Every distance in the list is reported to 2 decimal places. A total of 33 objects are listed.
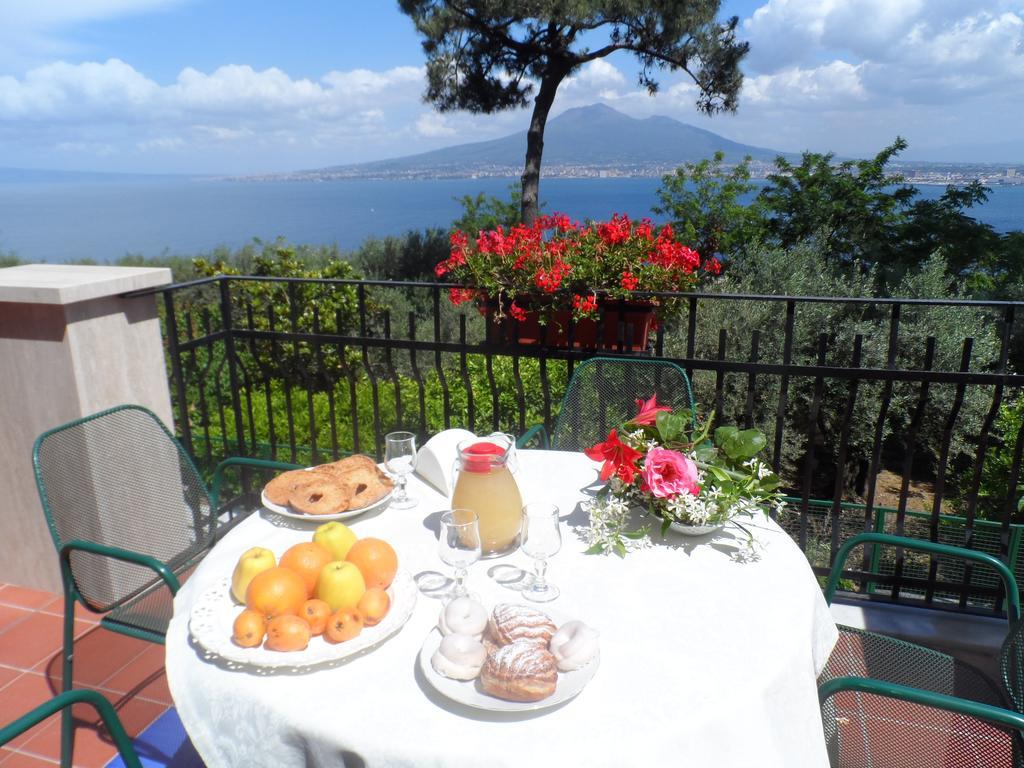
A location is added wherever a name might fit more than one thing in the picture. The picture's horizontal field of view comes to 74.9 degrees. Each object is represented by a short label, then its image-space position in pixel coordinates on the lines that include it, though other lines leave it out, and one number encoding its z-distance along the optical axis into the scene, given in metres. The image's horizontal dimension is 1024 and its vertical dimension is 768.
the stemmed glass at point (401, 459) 1.79
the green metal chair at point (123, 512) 1.92
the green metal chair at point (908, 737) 1.51
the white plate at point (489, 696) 1.01
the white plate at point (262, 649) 1.12
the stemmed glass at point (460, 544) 1.26
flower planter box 3.00
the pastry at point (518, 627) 1.11
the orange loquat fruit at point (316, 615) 1.17
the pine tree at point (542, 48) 11.25
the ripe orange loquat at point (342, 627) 1.15
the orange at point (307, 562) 1.26
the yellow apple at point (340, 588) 1.22
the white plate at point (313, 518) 1.64
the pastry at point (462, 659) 1.06
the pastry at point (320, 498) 1.63
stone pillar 2.51
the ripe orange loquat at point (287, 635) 1.13
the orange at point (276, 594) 1.18
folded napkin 1.83
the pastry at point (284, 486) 1.69
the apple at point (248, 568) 1.28
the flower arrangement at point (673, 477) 1.51
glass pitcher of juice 1.45
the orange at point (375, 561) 1.30
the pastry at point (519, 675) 1.01
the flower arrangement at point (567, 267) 2.90
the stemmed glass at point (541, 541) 1.33
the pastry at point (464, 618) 1.13
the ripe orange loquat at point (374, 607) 1.20
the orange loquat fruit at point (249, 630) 1.14
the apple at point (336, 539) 1.39
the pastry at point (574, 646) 1.08
